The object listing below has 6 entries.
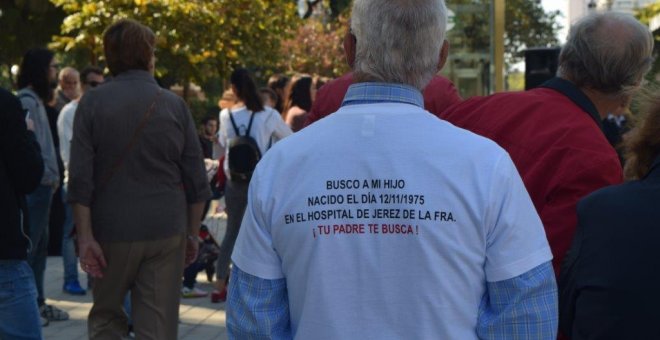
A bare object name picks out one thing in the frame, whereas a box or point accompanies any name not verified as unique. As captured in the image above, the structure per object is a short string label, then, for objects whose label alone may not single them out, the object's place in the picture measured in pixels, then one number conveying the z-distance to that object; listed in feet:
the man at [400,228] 8.53
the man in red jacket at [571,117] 12.19
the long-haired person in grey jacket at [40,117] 26.99
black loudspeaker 36.86
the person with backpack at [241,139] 31.71
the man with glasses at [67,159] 32.17
